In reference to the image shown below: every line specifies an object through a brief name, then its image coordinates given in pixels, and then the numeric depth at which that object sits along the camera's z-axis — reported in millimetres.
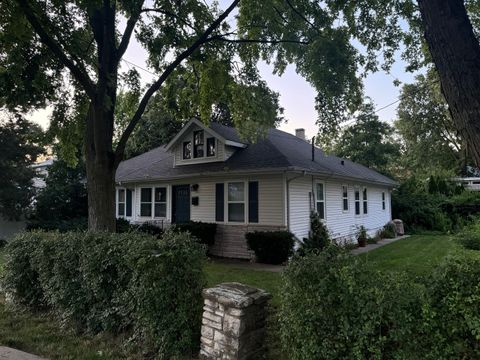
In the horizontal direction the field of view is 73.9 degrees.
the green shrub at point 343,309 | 2576
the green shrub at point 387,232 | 16978
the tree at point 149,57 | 6594
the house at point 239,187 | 10523
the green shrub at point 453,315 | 2324
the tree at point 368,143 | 27328
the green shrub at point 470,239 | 7992
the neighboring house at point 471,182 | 24806
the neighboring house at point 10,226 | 15203
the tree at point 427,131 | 29766
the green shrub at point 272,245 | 9664
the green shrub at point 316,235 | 10742
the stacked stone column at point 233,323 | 3369
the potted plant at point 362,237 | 14021
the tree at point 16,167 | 13844
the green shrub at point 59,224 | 14547
